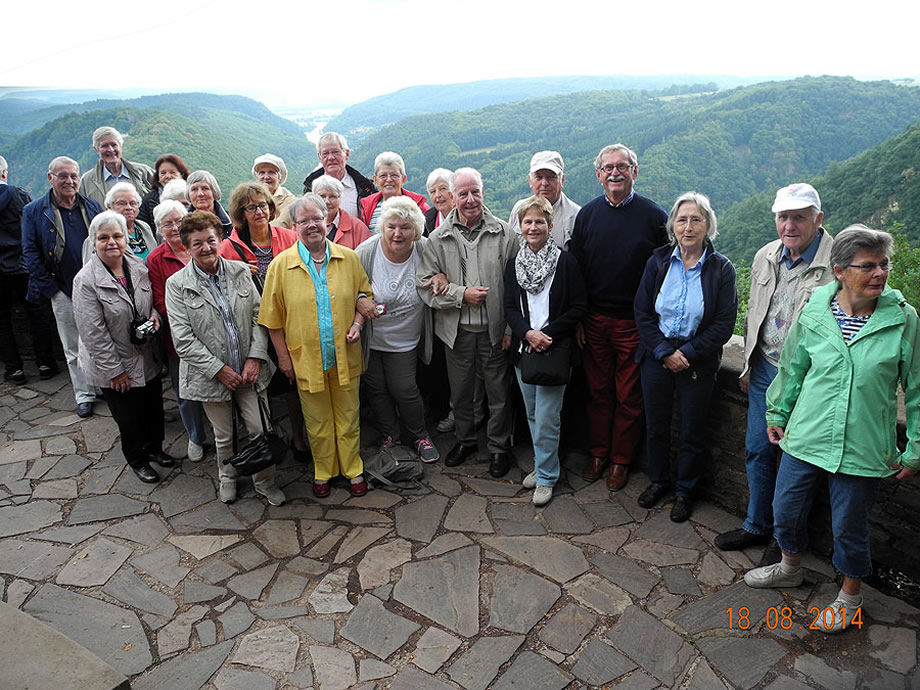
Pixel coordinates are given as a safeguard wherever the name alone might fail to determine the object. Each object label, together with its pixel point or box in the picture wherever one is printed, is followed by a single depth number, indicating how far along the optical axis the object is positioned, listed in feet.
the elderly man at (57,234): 16.52
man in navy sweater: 12.07
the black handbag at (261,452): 11.85
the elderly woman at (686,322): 10.92
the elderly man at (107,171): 18.16
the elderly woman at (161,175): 17.10
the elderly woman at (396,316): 12.59
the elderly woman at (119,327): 12.74
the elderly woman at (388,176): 15.56
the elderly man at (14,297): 18.47
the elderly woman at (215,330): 11.63
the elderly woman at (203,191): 14.58
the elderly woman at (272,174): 16.52
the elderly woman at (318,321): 11.80
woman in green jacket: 8.40
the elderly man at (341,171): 16.90
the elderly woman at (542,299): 11.93
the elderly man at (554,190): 12.87
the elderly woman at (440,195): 15.29
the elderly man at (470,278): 12.65
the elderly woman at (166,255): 13.02
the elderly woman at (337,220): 14.42
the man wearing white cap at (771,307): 9.74
